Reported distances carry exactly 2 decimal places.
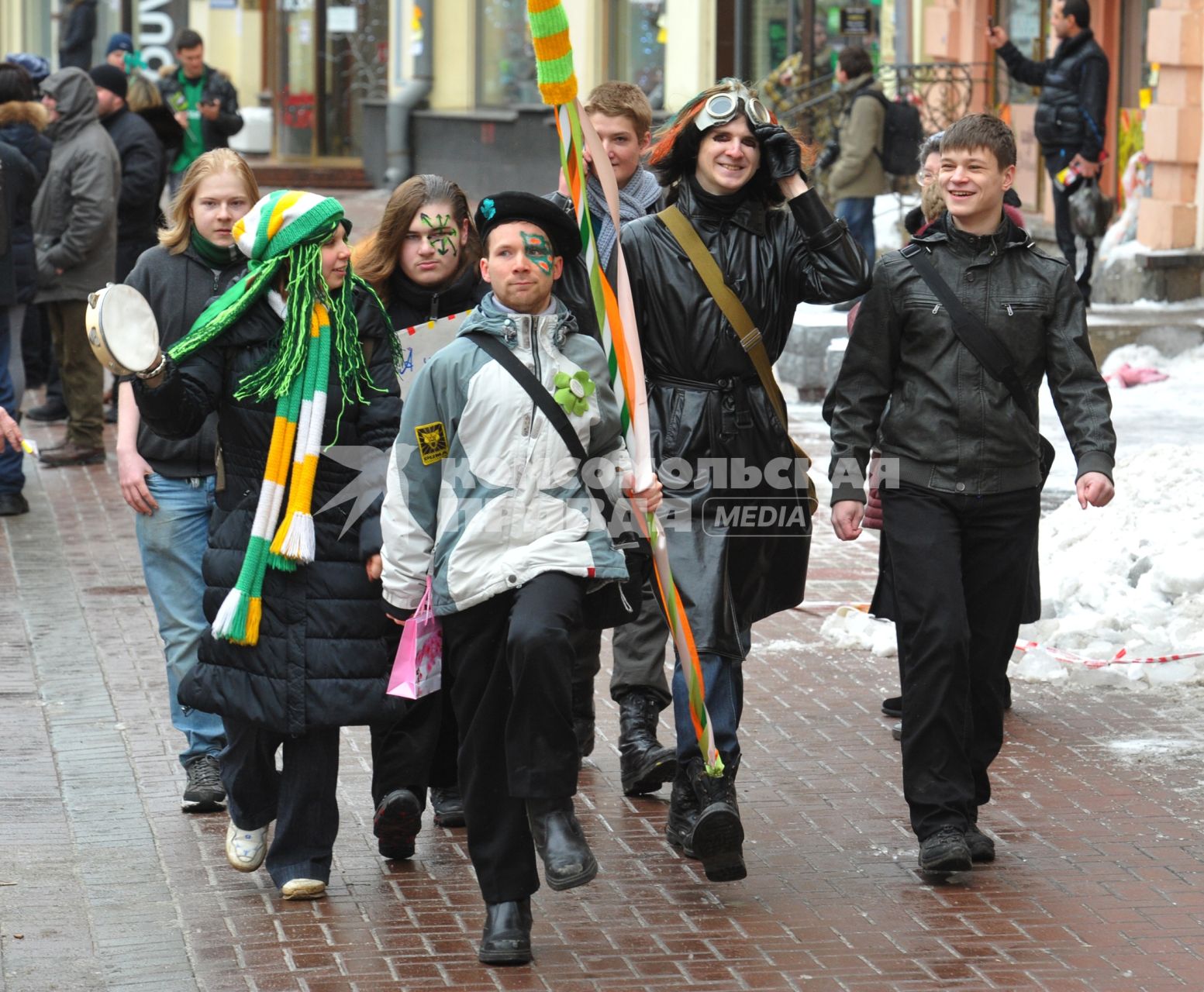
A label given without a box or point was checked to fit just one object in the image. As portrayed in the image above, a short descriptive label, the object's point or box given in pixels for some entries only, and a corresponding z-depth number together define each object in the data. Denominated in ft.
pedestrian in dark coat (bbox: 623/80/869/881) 35.19
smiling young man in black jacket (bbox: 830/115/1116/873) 35.29
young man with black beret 31.35
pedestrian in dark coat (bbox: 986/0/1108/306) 96.27
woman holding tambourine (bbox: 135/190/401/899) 33.04
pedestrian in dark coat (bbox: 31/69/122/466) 72.59
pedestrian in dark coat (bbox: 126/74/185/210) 84.23
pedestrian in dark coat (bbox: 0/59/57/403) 69.00
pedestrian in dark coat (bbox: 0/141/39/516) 67.31
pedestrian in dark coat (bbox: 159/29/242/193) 114.83
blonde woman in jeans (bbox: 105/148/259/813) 37.88
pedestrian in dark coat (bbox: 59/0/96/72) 150.00
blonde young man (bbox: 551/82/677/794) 40.65
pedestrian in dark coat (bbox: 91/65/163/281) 78.54
